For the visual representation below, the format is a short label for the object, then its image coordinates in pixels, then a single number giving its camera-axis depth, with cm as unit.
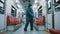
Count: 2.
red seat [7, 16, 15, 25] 478
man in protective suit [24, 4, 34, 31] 440
